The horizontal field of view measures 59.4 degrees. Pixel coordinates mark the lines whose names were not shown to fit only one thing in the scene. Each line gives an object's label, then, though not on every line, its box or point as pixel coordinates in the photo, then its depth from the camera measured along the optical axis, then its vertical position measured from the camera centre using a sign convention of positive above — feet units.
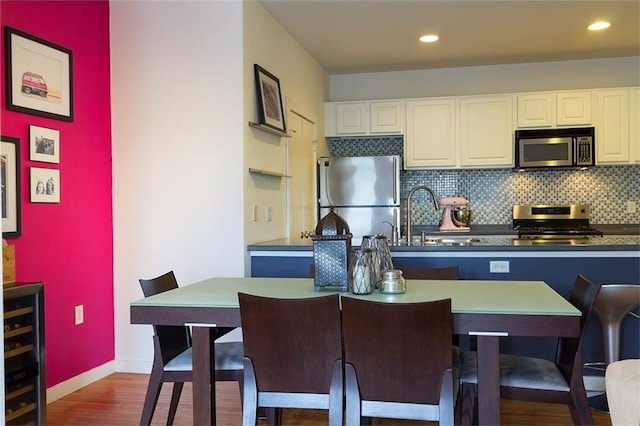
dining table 6.15 -1.21
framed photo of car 9.54 +2.42
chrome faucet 12.37 -0.41
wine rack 8.26 -2.18
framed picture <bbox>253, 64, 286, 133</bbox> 12.26 +2.47
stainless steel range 16.67 -0.47
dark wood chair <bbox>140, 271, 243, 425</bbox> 7.61 -2.12
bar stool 9.28 -1.76
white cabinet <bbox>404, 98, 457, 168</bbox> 17.74 +2.33
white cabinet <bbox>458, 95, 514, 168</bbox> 17.43 +2.35
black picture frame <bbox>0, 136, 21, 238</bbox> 9.27 +0.40
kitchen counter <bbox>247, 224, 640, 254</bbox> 10.66 -0.78
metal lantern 7.30 -0.60
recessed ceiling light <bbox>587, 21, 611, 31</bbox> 14.14 +4.59
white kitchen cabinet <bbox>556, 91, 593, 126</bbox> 16.90 +2.95
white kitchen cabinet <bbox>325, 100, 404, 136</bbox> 18.08 +2.92
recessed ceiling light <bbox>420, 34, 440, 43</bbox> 15.06 +4.58
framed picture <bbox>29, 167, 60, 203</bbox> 9.95 +0.44
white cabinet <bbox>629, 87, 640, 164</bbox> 16.65 +2.41
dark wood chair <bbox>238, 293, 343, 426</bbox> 6.25 -1.67
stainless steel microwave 16.79 +1.75
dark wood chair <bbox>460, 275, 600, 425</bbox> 6.77 -2.14
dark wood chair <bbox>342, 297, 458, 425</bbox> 5.89 -1.65
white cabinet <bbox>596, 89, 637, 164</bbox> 16.71 +2.37
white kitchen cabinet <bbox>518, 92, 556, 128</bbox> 17.15 +2.96
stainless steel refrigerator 16.99 +0.51
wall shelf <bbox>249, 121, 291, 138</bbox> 12.14 +1.79
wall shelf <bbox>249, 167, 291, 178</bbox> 12.17 +0.81
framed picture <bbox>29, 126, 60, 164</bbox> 9.96 +1.19
